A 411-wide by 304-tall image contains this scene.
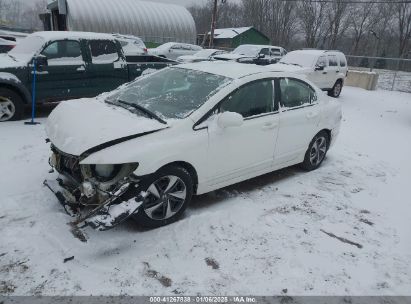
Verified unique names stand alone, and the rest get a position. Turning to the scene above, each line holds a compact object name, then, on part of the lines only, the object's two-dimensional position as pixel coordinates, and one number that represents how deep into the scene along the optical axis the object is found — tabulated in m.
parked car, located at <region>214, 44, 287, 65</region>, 19.89
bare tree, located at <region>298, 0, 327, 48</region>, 46.50
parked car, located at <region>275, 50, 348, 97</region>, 13.41
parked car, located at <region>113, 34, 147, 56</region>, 10.11
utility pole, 31.53
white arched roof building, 26.84
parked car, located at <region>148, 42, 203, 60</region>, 21.26
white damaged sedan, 3.47
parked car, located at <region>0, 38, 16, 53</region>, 12.80
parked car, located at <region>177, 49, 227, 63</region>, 19.02
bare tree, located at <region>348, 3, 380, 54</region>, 46.53
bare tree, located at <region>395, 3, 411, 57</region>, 46.84
